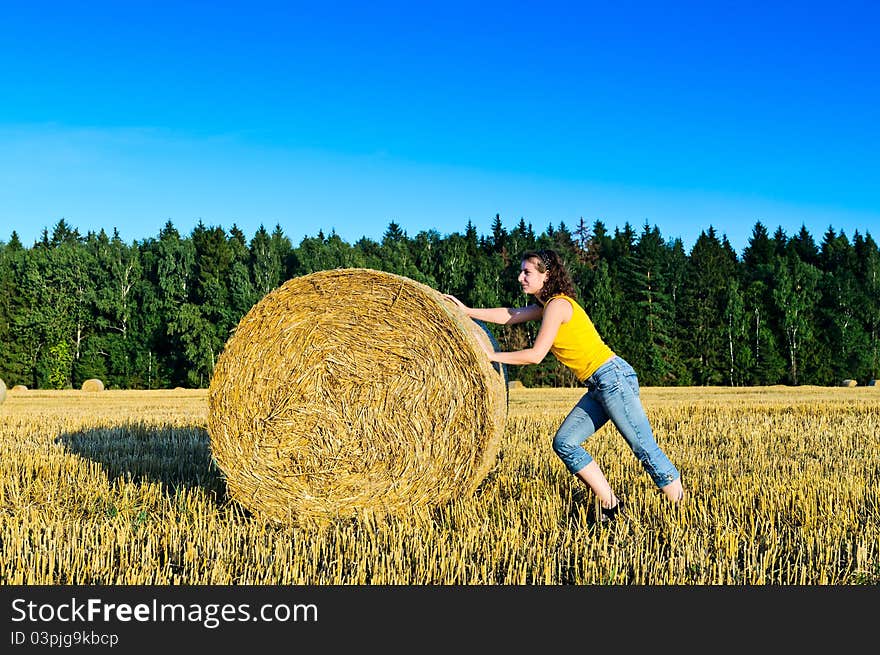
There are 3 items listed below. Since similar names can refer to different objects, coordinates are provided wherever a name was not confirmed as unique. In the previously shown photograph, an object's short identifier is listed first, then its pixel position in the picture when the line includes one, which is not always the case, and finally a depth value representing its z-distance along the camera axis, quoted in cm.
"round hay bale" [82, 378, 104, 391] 3161
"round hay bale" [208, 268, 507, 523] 562
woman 530
